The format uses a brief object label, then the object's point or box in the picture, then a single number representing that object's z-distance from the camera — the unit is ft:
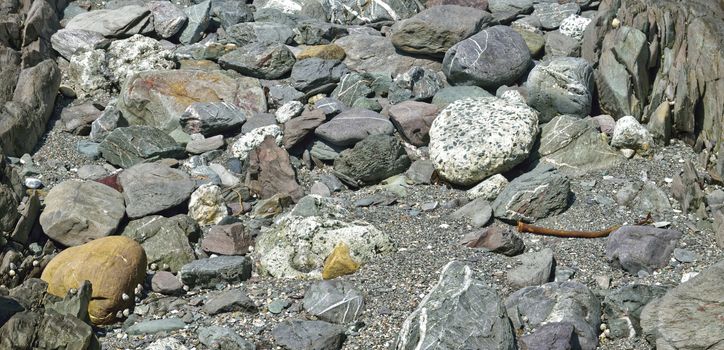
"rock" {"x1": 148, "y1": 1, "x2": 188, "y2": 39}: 42.70
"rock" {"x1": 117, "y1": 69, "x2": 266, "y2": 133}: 37.17
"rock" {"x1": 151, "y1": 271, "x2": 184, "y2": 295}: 27.25
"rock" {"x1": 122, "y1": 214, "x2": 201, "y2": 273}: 28.73
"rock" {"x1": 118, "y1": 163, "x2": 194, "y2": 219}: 30.99
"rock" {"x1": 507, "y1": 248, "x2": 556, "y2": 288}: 25.82
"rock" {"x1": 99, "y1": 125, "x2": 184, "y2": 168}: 34.65
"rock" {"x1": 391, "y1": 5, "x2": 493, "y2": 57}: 38.96
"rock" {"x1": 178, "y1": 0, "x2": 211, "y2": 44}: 42.80
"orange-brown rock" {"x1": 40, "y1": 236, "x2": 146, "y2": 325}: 25.98
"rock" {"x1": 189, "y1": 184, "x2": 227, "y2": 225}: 31.09
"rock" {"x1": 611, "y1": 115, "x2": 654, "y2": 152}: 32.81
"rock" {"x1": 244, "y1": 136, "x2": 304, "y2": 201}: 32.48
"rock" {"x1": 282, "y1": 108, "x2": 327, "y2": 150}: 34.45
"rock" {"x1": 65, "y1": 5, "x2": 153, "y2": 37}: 42.32
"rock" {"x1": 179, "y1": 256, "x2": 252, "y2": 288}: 27.45
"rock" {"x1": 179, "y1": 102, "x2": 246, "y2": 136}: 36.04
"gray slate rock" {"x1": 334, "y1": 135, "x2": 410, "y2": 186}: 32.81
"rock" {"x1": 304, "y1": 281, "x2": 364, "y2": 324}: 25.14
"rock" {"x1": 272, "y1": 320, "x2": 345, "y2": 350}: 23.94
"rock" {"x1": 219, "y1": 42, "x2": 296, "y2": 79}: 39.06
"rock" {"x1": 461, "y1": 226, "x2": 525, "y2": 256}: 27.53
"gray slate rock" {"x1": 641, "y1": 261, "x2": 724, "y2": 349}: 20.80
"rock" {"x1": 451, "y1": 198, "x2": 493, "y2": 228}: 29.40
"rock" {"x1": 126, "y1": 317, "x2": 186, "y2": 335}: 25.25
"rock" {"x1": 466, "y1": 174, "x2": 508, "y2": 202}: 31.09
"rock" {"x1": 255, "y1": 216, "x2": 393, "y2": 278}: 27.84
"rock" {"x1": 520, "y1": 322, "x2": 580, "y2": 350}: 22.82
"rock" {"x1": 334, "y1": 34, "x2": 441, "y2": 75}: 39.45
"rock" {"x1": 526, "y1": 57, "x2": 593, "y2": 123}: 34.71
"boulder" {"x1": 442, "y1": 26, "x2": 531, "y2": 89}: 36.65
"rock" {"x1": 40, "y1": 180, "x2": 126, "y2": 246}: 29.50
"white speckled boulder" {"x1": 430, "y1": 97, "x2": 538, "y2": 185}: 31.32
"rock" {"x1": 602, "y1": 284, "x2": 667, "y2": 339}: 23.89
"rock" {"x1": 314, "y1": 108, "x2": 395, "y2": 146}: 33.94
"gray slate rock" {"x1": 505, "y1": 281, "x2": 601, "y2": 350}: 23.76
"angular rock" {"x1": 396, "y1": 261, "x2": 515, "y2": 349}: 22.08
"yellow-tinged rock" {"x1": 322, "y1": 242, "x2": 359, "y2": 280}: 27.25
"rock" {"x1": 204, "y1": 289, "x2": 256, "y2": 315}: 25.73
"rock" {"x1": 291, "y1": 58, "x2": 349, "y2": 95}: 38.09
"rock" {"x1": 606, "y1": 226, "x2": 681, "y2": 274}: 26.48
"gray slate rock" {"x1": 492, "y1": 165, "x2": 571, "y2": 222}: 29.43
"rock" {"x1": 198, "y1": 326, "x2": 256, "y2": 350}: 24.06
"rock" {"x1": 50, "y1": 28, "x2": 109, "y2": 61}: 41.24
